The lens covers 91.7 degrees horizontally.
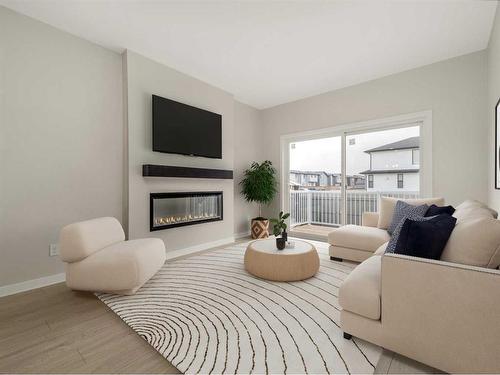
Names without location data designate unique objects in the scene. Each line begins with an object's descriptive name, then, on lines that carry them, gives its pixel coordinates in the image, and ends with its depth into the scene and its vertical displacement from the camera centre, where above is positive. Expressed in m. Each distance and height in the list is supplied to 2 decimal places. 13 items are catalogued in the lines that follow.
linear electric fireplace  3.32 -0.34
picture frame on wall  2.20 +0.37
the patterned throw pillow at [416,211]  2.55 -0.28
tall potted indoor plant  4.60 -0.08
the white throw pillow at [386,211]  3.17 -0.33
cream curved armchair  2.09 -0.67
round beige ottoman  2.47 -0.80
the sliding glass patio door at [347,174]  3.80 +0.21
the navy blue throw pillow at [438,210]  2.13 -0.22
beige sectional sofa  1.12 -0.61
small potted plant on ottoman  2.65 -0.51
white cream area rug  1.39 -1.00
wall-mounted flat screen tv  3.32 +0.85
